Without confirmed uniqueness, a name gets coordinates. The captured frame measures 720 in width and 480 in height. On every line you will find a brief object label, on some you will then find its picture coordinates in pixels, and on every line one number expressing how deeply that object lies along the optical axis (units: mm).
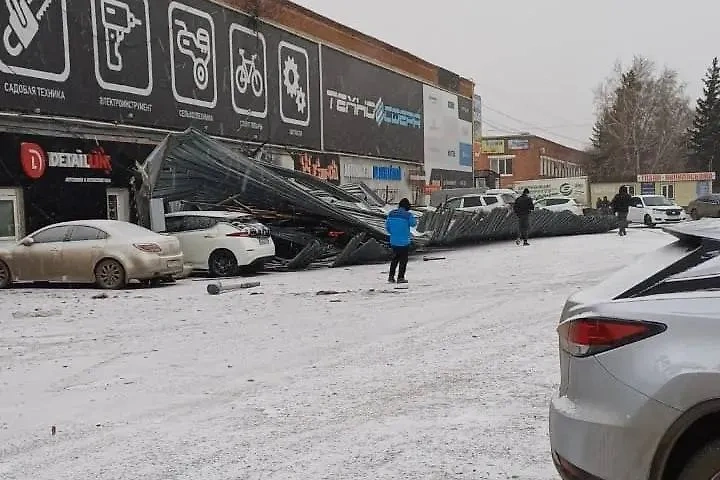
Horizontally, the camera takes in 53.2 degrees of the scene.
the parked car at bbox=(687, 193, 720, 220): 38031
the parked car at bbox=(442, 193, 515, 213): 27922
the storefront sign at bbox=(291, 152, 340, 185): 30578
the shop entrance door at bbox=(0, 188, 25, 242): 17562
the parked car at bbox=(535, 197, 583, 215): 30838
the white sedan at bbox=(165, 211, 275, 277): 15625
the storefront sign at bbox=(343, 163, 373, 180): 34938
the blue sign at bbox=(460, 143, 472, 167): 51219
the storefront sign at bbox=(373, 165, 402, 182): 38375
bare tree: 69000
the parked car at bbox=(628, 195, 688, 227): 34938
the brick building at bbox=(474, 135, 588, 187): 84312
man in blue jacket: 13352
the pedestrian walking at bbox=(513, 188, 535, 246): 21900
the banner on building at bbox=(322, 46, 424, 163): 33594
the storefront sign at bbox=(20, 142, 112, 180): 17984
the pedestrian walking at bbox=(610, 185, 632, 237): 24641
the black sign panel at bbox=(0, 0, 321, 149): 18250
